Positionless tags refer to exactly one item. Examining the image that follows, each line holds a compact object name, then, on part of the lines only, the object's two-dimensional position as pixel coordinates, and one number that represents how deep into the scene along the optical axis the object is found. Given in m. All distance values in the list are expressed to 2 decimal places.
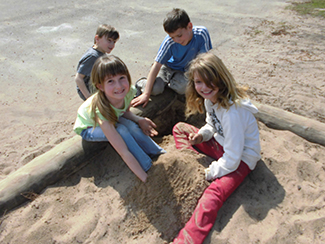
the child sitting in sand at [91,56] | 3.59
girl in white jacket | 2.21
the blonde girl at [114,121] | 2.47
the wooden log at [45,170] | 2.43
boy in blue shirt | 3.24
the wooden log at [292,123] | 3.02
